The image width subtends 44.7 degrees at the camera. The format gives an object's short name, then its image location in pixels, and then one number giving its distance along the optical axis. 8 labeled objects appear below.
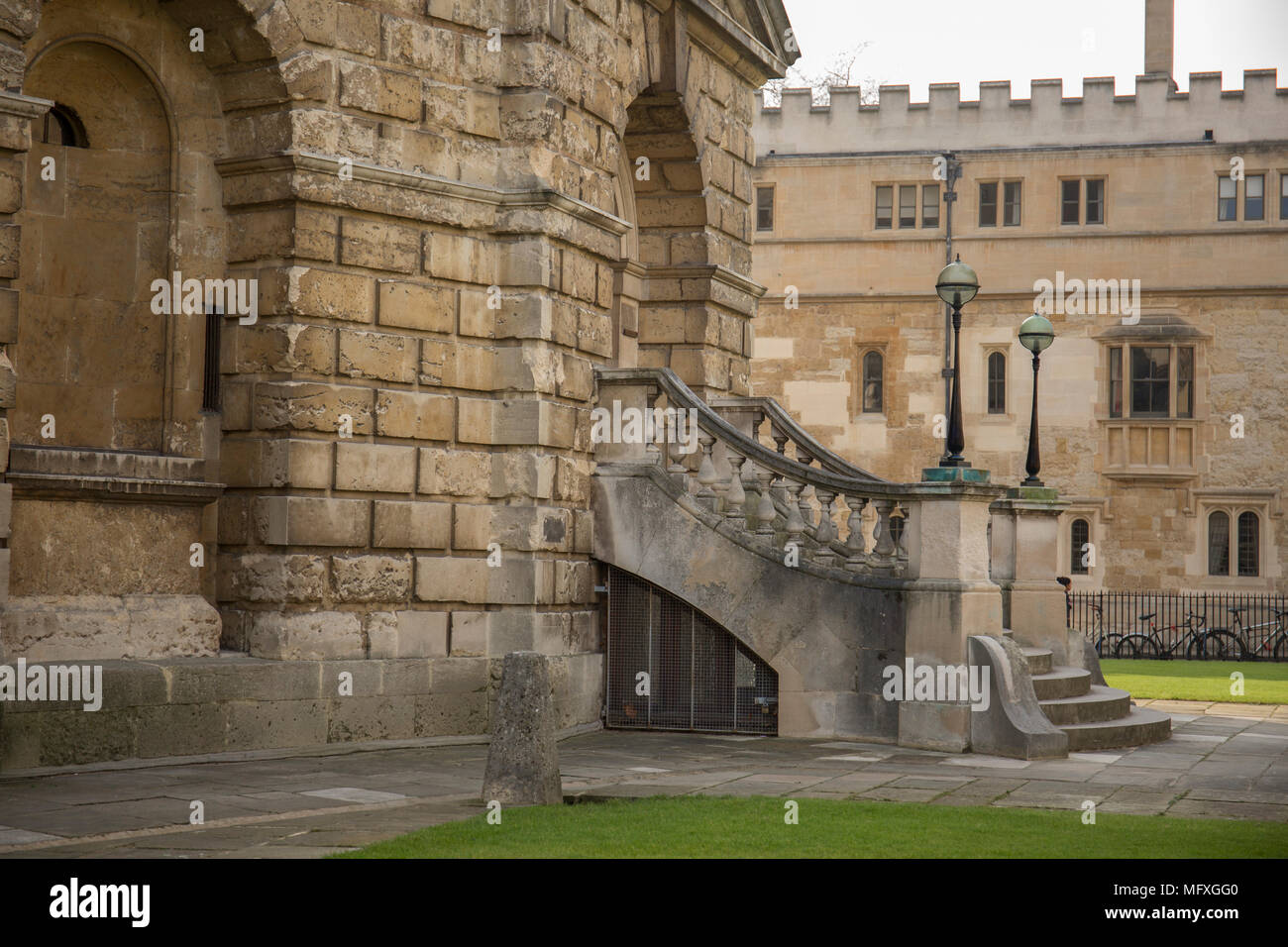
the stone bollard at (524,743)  9.65
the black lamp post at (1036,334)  19.19
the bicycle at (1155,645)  33.31
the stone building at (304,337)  12.26
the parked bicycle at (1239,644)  33.56
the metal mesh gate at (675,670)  14.83
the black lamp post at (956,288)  14.70
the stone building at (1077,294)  38.16
